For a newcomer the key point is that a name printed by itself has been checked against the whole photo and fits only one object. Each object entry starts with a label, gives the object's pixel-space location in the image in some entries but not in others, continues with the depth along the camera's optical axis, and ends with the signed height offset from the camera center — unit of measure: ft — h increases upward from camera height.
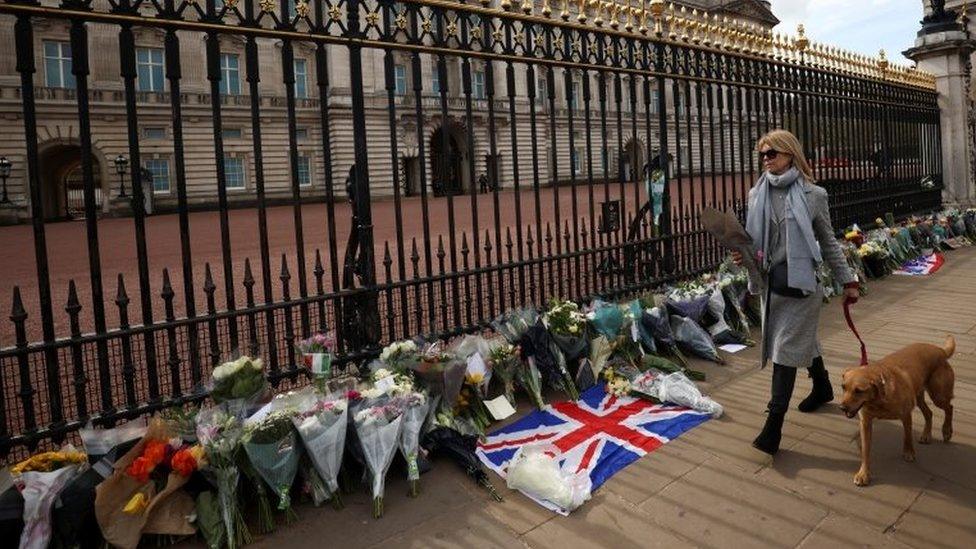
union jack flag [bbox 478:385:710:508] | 12.02 -4.06
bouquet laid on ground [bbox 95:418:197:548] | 9.28 -3.40
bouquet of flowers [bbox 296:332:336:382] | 12.05 -2.03
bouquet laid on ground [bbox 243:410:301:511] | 10.02 -3.13
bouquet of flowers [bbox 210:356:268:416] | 11.14 -2.29
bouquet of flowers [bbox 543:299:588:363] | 15.51 -2.32
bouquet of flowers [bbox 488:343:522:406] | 14.39 -2.86
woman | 12.03 -0.73
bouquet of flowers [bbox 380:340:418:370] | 13.05 -2.27
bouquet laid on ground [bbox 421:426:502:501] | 11.89 -3.82
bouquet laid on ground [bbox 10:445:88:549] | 8.99 -3.18
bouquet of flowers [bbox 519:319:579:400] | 15.08 -2.86
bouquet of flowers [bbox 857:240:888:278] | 28.81 -1.92
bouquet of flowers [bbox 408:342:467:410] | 12.65 -2.62
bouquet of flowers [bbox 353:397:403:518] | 10.76 -3.22
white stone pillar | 42.93 +7.62
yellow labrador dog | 10.52 -2.91
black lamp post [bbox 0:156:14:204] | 82.53 +11.86
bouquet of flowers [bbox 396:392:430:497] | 11.14 -3.29
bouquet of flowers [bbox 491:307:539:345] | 15.12 -2.06
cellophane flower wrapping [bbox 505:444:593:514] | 10.41 -4.06
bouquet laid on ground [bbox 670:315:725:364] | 18.10 -3.11
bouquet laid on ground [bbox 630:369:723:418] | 14.11 -3.65
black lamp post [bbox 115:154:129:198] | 84.86 +11.99
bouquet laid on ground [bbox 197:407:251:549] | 9.76 -3.33
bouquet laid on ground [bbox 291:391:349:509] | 10.47 -3.06
